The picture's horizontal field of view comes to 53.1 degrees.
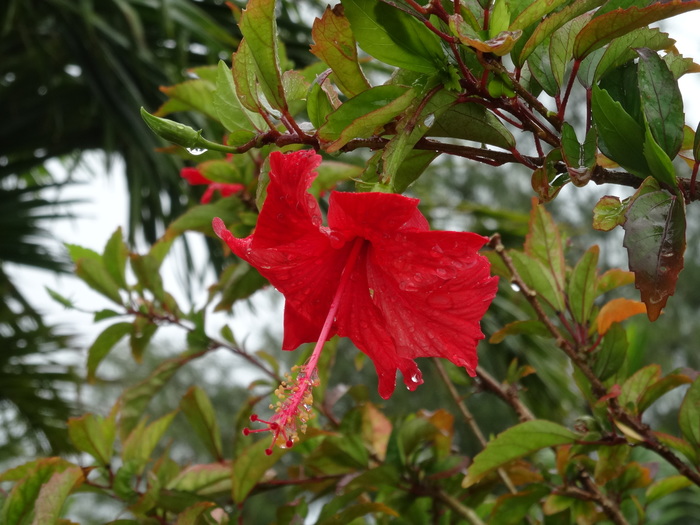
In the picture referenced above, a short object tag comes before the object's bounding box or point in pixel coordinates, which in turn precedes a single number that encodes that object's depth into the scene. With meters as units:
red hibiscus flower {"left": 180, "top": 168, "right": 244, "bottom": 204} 0.85
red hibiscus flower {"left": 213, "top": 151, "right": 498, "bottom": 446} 0.41
